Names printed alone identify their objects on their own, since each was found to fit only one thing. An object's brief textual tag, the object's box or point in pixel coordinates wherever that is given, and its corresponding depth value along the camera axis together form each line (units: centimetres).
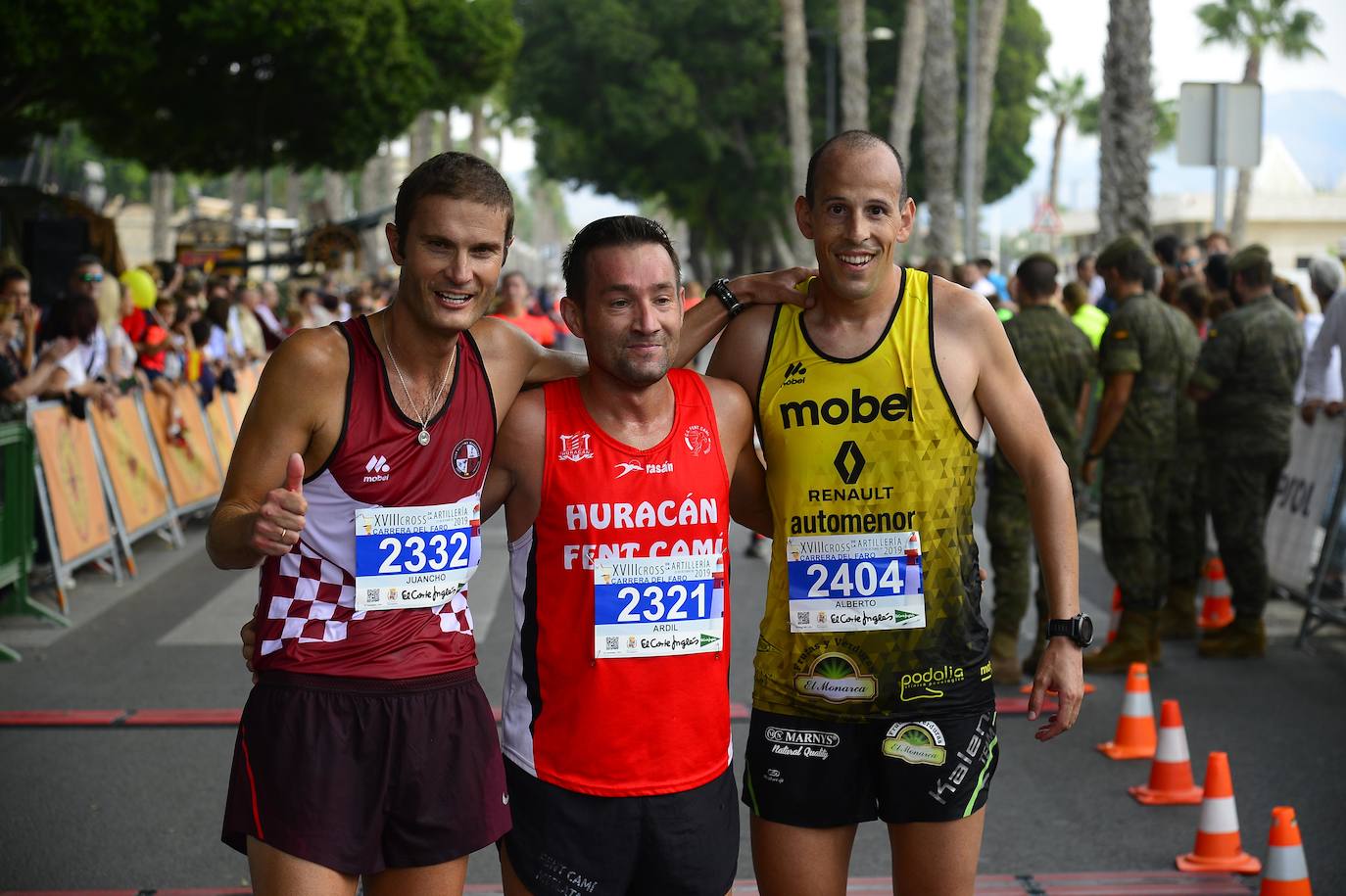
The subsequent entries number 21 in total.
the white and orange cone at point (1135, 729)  696
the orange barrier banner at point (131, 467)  1105
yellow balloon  1526
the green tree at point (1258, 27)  5619
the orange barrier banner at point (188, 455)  1240
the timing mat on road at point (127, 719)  734
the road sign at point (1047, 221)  2700
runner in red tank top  335
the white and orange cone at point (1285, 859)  464
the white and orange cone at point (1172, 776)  630
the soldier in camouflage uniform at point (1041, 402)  830
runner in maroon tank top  331
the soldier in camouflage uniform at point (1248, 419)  880
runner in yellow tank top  367
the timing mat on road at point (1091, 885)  526
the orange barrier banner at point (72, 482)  972
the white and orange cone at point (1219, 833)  547
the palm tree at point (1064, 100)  8900
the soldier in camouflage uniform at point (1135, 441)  842
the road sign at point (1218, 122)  1220
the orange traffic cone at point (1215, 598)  973
